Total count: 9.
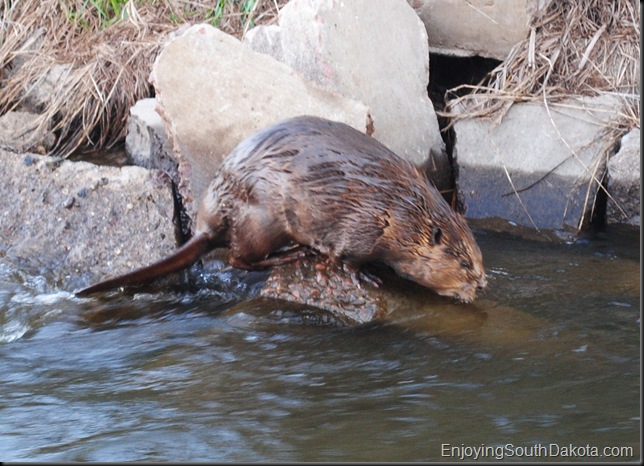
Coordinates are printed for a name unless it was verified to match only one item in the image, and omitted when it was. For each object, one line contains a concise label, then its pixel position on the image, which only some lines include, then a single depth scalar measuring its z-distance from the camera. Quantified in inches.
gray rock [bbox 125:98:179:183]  358.9
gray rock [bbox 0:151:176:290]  315.3
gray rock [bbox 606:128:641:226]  333.1
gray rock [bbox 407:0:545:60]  387.2
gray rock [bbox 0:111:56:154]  420.2
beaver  265.4
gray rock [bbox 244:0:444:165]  355.6
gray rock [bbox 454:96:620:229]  342.6
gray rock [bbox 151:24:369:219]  321.4
